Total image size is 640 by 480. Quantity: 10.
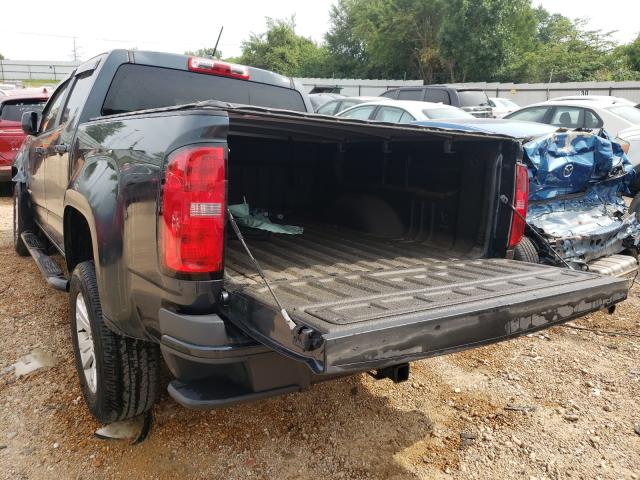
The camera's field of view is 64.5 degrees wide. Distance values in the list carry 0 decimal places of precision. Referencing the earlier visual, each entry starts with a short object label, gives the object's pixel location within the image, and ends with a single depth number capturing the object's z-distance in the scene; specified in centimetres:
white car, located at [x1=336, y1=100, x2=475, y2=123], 859
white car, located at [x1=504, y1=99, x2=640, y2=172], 914
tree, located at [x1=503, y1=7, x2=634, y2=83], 3544
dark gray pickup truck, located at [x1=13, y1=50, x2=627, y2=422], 189
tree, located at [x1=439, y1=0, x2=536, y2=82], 3359
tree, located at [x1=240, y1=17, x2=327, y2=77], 5022
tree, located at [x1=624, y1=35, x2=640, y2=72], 3309
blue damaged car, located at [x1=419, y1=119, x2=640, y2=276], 425
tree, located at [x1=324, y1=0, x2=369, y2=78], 4750
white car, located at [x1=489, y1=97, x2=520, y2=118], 1687
